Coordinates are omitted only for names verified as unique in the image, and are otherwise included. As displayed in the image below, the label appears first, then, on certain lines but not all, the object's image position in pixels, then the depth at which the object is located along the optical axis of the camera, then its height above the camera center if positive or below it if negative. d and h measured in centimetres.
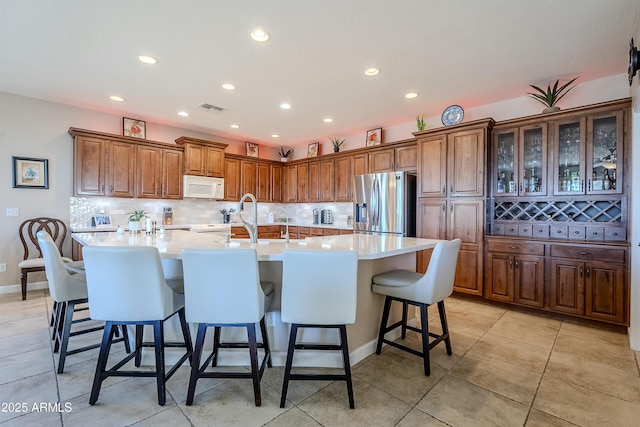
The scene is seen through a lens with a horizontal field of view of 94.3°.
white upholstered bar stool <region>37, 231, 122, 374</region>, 206 -53
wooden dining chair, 399 -31
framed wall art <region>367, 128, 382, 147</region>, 532 +140
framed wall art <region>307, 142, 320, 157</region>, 641 +140
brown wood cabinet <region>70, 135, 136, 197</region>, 434 +68
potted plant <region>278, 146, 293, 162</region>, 701 +143
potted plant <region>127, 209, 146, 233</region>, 320 -13
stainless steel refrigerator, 449 +17
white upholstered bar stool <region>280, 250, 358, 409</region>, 165 -45
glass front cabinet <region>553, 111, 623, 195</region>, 309 +67
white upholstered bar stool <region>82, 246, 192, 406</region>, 165 -47
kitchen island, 214 -45
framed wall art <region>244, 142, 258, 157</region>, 643 +141
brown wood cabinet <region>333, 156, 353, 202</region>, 560 +68
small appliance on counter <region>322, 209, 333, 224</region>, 630 -5
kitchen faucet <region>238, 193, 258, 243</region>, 244 -16
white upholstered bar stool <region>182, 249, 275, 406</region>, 161 -46
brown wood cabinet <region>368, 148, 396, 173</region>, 495 +92
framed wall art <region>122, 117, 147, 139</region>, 479 +138
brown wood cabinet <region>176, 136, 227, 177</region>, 523 +102
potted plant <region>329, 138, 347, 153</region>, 593 +145
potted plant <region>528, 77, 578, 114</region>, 338 +142
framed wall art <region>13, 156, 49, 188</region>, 405 +54
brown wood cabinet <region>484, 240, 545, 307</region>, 334 -67
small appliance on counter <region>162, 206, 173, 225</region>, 527 -7
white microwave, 525 +46
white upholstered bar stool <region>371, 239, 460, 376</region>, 208 -54
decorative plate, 406 +139
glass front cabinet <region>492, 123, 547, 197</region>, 354 +68
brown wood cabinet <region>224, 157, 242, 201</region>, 591 +68
